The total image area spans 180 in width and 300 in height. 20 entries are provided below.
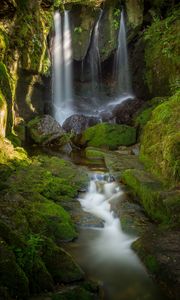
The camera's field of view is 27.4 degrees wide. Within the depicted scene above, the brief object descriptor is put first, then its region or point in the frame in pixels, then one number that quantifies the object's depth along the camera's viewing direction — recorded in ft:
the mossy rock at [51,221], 19.86
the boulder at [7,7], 36.81
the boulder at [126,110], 58.59
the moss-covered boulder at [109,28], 65.98
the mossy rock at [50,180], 27.17
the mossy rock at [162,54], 55.11
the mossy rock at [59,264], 16.08
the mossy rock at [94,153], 43.37
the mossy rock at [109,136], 50.44
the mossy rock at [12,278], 13.12
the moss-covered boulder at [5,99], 33.97
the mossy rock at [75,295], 13.58
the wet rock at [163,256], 16.14
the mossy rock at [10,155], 32.01
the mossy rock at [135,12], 65.10
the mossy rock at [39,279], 14.27
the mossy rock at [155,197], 22.26
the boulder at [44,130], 49.83
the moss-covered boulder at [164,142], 27.59
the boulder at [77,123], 56.13
